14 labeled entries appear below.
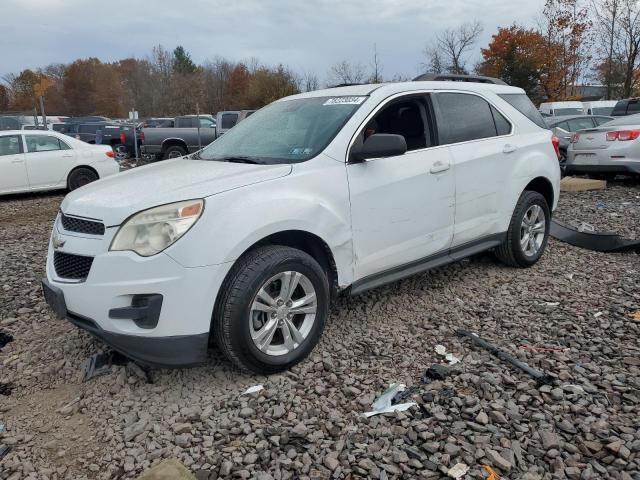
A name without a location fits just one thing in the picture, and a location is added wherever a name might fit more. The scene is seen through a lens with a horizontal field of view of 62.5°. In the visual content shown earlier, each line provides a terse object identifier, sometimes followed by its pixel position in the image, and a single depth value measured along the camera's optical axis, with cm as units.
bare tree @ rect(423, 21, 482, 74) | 4515
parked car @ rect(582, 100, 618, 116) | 2477
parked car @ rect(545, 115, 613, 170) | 1359
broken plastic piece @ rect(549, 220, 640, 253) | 579
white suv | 286
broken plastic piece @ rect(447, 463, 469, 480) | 241
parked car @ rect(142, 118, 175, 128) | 2495
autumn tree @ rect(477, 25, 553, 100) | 3875
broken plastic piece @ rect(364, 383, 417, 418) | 290
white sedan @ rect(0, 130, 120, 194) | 1066
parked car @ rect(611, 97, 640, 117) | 1845
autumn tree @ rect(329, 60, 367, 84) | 3401
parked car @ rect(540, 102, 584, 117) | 2380
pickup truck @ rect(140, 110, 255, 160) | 1728
